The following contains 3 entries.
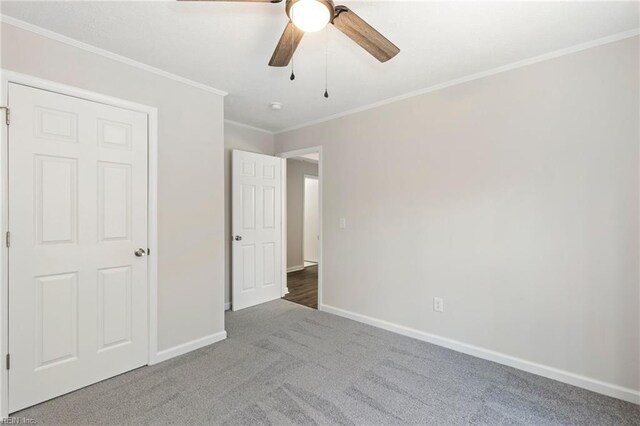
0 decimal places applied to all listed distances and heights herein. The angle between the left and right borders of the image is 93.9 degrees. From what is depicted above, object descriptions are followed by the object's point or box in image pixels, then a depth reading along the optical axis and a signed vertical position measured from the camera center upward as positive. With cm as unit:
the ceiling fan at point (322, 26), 128 +88
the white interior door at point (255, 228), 379 -21
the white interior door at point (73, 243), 188 -21
